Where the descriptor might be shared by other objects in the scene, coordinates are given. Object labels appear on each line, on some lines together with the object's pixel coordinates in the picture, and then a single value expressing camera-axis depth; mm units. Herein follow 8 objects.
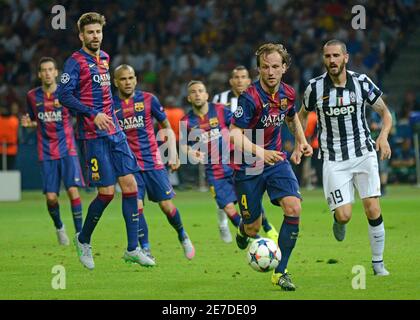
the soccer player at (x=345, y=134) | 10797
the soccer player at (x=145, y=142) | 12461
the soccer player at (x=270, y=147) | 10102
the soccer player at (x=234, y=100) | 13570
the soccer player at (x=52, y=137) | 14477
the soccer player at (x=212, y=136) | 14570
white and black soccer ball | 10039
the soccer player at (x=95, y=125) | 11062
